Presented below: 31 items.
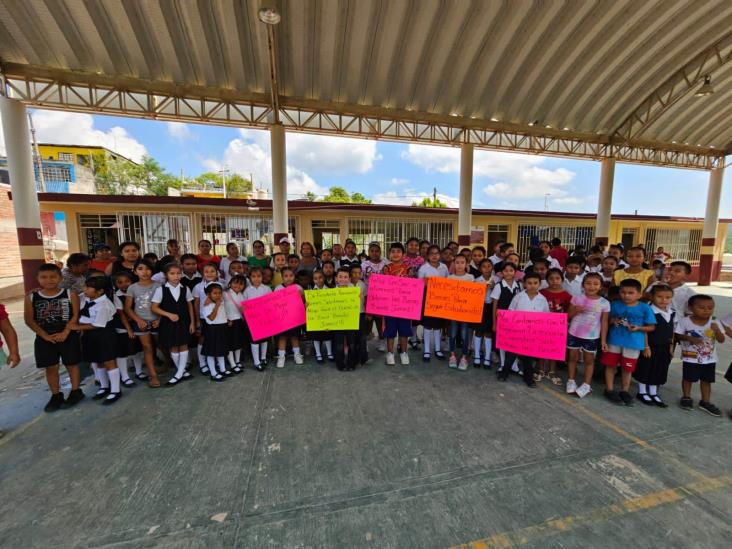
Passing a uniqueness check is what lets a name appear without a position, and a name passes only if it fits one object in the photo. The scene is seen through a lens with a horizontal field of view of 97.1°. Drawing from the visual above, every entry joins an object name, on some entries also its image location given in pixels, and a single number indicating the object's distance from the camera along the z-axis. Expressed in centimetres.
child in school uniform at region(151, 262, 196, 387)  336
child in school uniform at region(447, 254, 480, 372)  392
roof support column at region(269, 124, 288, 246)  840
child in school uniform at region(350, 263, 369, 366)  396
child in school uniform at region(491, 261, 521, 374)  365
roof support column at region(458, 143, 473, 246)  1012
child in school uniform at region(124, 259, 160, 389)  329
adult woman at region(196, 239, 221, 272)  452
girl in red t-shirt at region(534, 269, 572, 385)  345
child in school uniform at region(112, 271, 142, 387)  329
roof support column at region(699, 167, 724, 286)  1281
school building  1031
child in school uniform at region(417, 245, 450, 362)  412
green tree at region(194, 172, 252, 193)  4553
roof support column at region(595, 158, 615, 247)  1166
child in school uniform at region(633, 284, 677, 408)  302
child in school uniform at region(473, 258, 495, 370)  383
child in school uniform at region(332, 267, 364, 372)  387
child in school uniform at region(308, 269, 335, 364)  393
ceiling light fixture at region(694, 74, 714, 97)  777
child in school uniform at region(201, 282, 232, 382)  355
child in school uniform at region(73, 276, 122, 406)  304
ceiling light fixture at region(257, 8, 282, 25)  528
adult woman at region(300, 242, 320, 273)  480
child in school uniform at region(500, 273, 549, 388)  340
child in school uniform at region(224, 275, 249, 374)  372
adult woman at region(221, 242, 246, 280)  465
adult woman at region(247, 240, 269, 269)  493
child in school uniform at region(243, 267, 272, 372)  386
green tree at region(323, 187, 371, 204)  4481
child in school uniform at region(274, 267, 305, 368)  394
